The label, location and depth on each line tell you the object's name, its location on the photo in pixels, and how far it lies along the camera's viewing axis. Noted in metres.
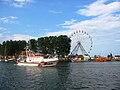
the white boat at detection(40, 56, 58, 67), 51.55
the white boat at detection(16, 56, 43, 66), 54.05
